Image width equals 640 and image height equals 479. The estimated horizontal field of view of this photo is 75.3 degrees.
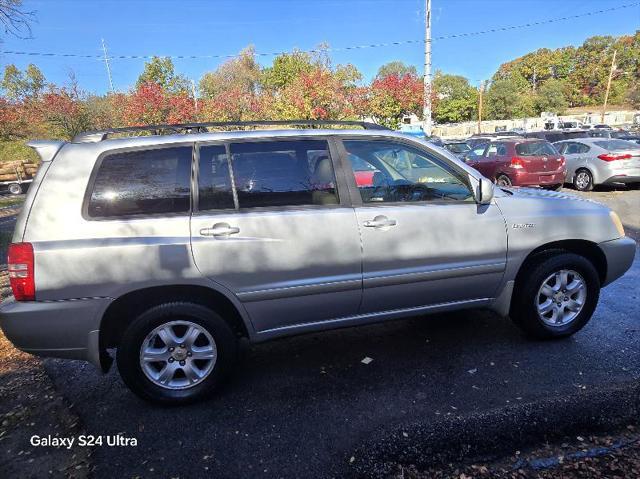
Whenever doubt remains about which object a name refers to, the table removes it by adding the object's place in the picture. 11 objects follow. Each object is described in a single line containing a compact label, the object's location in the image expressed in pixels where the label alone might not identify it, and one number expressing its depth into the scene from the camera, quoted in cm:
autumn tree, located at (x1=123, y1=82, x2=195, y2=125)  2206
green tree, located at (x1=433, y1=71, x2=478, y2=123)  7719
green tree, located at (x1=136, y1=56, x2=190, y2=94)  3781
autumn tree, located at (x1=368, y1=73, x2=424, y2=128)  1936
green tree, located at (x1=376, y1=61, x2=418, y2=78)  7671
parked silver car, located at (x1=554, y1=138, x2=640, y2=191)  1104
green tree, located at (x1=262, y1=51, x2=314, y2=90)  4625
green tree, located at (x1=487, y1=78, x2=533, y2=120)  7112
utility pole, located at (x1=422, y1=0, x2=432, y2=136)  1717
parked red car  1100
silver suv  254
